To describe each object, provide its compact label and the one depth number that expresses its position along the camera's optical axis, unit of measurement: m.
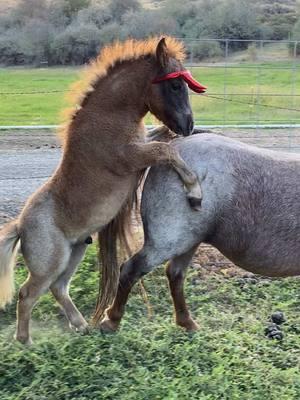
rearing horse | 4.39
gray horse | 4.51
